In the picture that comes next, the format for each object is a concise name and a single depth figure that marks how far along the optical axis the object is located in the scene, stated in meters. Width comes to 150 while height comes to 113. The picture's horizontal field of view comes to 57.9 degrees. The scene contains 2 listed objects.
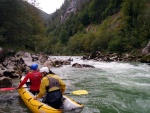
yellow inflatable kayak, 3.87
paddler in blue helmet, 4.84
